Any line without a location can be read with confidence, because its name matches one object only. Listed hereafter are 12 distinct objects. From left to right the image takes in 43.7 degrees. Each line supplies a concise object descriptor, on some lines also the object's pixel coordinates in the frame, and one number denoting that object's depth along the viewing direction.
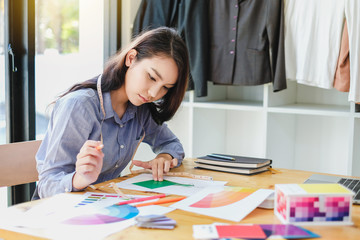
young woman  1.38
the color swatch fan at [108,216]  1.02
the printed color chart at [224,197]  1.17
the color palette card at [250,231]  0.94
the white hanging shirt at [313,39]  2.42
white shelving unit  2.82
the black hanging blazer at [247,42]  2.58
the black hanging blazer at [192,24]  2.80
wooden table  0.95
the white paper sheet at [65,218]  0.96
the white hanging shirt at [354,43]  2.31
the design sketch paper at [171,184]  1.33
